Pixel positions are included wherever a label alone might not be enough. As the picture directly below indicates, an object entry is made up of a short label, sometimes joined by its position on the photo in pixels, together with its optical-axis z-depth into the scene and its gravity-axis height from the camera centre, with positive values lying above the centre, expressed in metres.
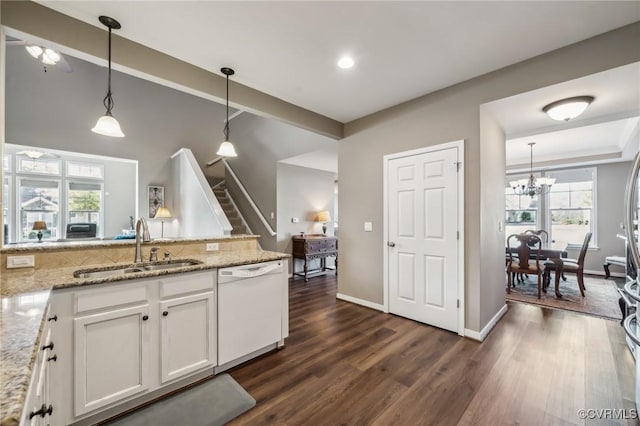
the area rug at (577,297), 3.64 -1.30
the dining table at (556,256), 4.26 -0.72
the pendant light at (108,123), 2.03 +0.70
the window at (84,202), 7.57 +0.37
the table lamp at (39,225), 6.00 -0.22
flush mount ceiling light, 2.63 +1.05
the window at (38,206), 6.82 +0.25
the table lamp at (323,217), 6.46 -0.07
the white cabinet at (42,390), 0.82 -0.66
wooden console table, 5.65 -0.72
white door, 3.05 -0.28
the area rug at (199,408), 1.73 -1.31
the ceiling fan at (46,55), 3.24 +1.97
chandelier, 5.47 +0.62
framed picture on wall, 6.61 +0.41
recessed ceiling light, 2.52 +1.45
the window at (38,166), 6.77 +1.29
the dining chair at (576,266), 4.30 -0.85
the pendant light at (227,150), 2.83 +0.68
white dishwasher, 2.23 -0.85
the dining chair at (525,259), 4.24 -0.75
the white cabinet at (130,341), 1.59 -0.84
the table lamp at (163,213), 6.33 +0.04
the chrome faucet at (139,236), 2.25 -0.19
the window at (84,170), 7.57 +1.30
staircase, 6.62 +0.12
